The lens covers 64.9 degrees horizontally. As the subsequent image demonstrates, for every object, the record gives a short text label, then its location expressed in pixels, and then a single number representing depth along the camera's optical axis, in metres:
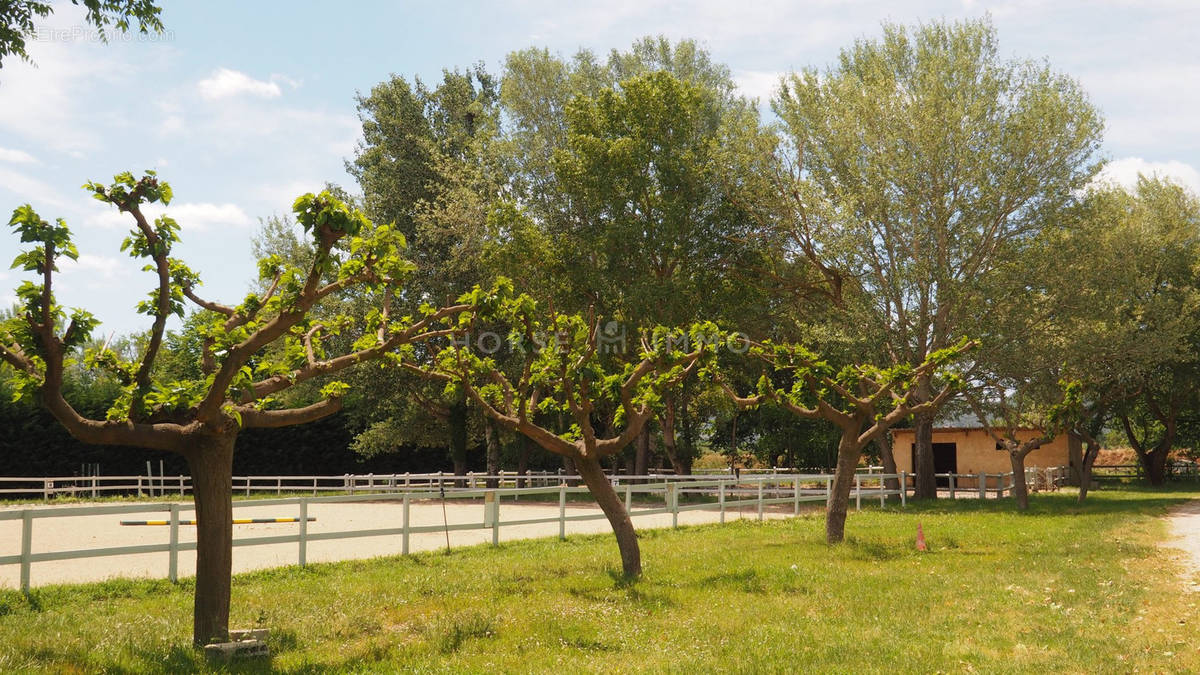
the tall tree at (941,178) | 28.77
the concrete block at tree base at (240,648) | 7.84
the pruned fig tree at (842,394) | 17.53
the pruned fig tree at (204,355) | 7.84
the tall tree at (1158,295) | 30.48
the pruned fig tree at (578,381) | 12.93
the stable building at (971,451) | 43.91
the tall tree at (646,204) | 33.03
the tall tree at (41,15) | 14.14
